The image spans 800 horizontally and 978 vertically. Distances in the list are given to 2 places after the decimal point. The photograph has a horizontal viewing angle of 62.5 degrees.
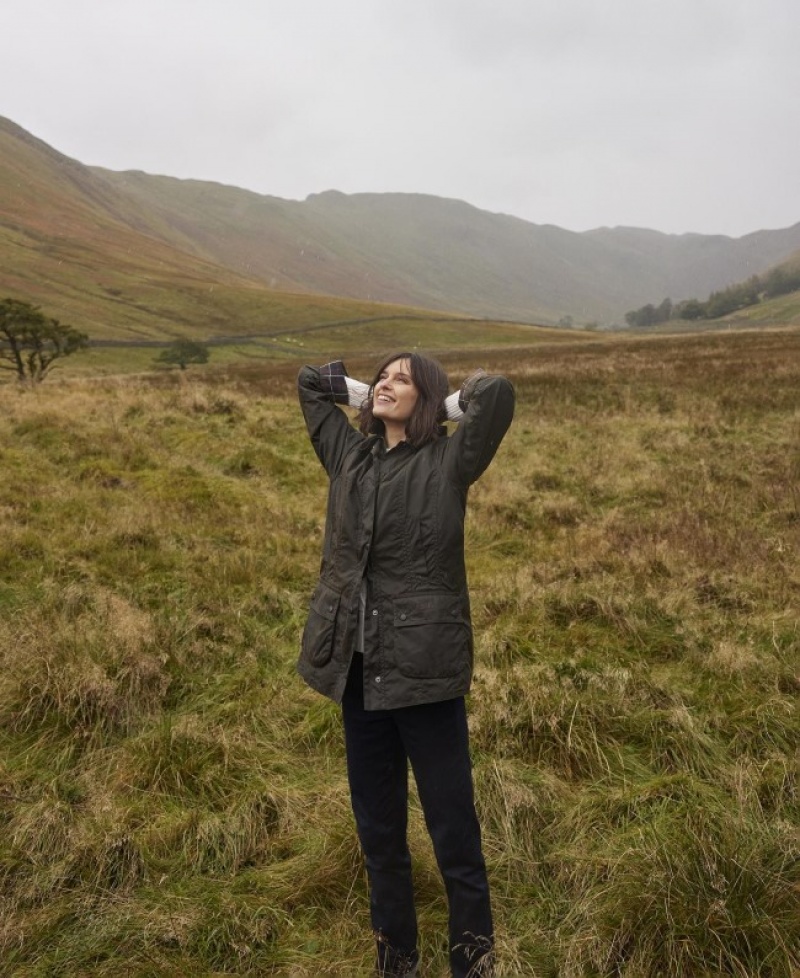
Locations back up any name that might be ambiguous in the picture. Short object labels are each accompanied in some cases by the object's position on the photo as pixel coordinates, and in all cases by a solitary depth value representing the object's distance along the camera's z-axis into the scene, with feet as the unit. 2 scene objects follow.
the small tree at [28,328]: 100.68
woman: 8.73
